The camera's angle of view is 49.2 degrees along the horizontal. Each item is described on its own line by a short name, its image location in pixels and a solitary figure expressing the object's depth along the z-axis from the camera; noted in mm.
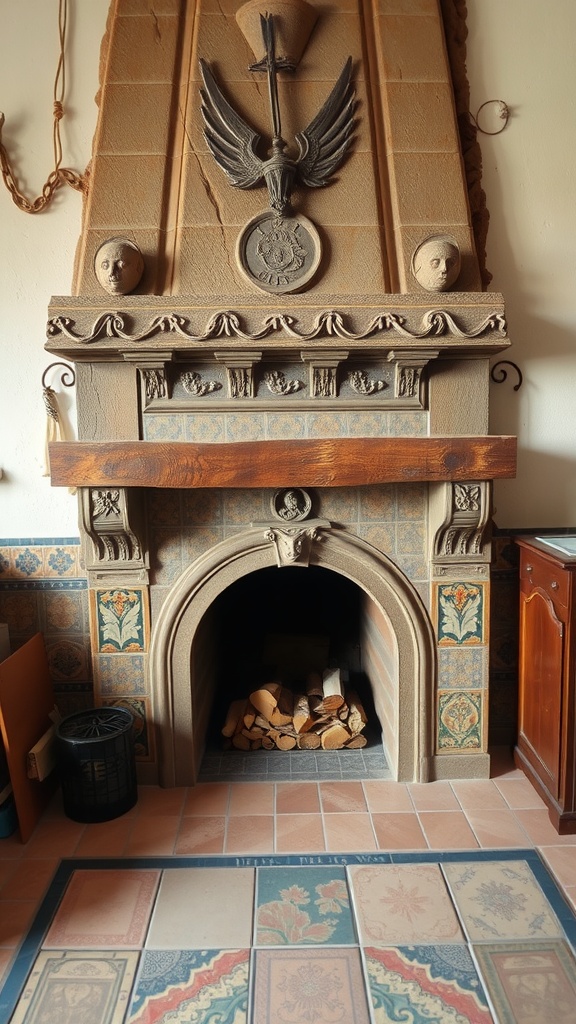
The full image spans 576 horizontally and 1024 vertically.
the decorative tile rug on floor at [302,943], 1697
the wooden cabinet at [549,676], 2309
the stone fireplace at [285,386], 2348
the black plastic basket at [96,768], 2453
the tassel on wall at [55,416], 2758
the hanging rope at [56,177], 2732
